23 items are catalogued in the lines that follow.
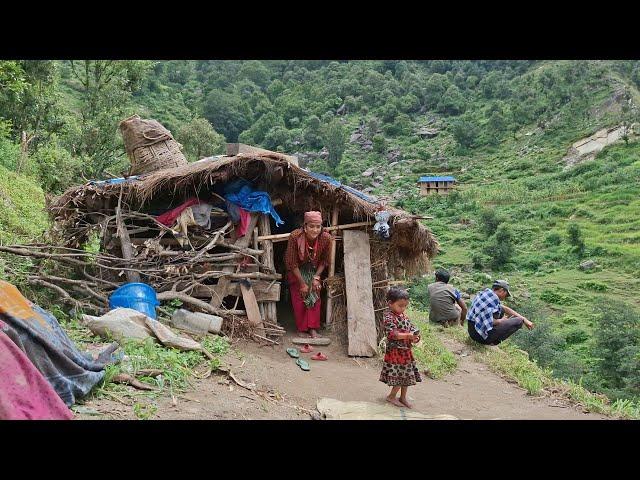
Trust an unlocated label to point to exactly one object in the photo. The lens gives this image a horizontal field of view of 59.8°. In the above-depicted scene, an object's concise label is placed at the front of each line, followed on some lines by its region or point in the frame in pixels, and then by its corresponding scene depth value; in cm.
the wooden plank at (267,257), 798
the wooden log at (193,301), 713
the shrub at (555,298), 3005
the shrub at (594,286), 3095
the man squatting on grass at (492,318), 805
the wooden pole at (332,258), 814
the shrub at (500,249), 3628
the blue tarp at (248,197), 800
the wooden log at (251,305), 764
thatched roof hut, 770
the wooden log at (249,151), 792
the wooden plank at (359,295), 762
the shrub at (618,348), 1945
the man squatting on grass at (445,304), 965
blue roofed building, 5125
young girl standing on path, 528
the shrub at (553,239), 3768
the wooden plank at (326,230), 810
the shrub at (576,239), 3541
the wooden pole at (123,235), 766
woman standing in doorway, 774
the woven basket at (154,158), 916
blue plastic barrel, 659
